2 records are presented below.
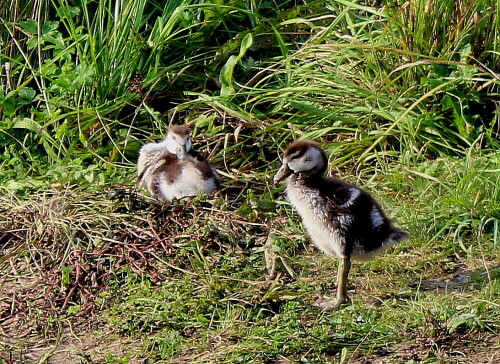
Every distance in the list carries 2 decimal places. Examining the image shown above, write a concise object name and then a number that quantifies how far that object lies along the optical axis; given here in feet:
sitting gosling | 39.37
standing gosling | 32.58
